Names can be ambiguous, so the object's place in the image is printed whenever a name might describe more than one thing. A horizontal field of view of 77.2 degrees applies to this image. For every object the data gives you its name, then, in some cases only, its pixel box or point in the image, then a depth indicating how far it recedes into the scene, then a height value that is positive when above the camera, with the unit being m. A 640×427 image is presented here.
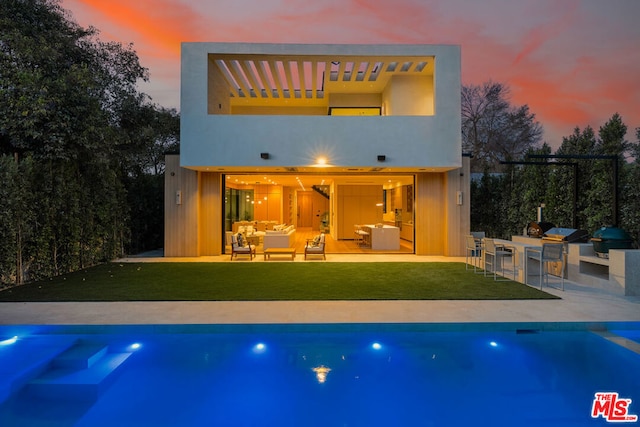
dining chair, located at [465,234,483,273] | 9.85 -0.78
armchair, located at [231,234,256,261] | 12.26 -1.03
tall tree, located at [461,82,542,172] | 25.03 +5.65
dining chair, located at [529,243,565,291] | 7.89 -0.74
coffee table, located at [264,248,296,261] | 12.24 -1.11
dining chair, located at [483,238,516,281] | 8.89 -0.90
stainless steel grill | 8.89 -0.46
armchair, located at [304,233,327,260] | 12.45 -1.01
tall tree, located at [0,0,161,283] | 8.11 +1.56
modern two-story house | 12.09 +2.46
